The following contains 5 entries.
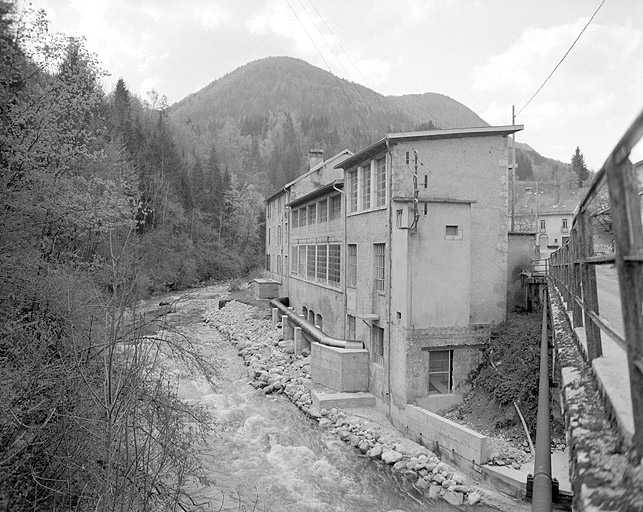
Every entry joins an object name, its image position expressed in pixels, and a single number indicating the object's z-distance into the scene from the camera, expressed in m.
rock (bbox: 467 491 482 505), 10.59
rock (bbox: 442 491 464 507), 10.72
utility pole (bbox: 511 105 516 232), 21.17
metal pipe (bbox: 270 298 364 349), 17.58
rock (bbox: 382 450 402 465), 12.58
